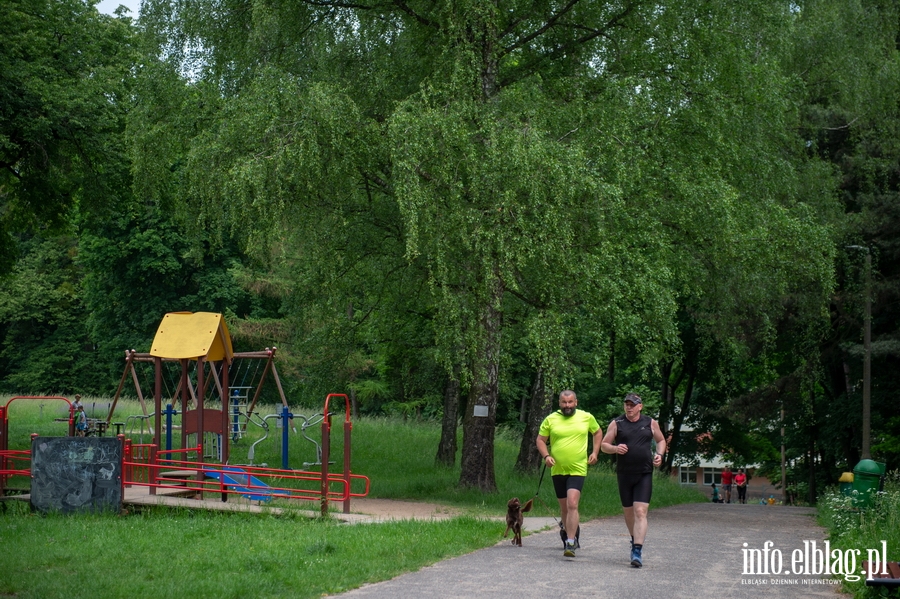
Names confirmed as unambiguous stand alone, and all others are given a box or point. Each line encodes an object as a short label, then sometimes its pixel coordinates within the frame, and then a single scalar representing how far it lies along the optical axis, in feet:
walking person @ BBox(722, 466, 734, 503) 170.32
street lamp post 85.87
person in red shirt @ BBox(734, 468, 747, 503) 171.90
